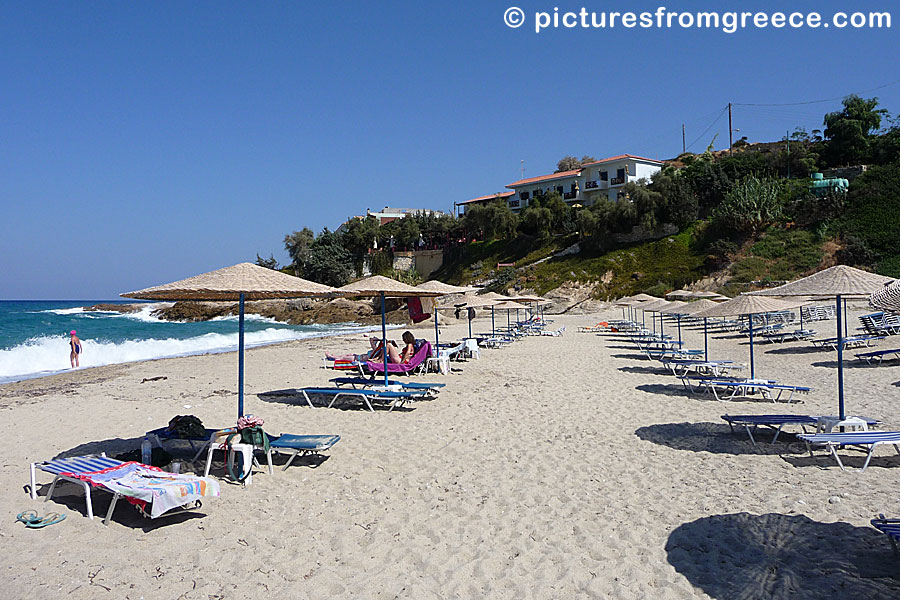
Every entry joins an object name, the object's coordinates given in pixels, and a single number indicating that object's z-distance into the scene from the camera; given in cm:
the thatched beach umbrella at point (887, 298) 574
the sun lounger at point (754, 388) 912
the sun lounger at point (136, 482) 482
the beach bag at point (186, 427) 672
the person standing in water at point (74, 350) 2088
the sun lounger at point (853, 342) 1449
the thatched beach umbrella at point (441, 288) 1345
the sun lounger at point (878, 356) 1251
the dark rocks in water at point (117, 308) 7249
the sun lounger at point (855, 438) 563
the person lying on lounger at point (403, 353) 1267
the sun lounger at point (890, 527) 361
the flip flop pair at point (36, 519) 489
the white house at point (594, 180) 5541
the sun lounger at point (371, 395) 941
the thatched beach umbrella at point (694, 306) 1385
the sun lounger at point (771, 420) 684
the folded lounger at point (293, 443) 635
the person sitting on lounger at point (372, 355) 1266
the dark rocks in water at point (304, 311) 4534
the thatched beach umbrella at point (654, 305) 1851
